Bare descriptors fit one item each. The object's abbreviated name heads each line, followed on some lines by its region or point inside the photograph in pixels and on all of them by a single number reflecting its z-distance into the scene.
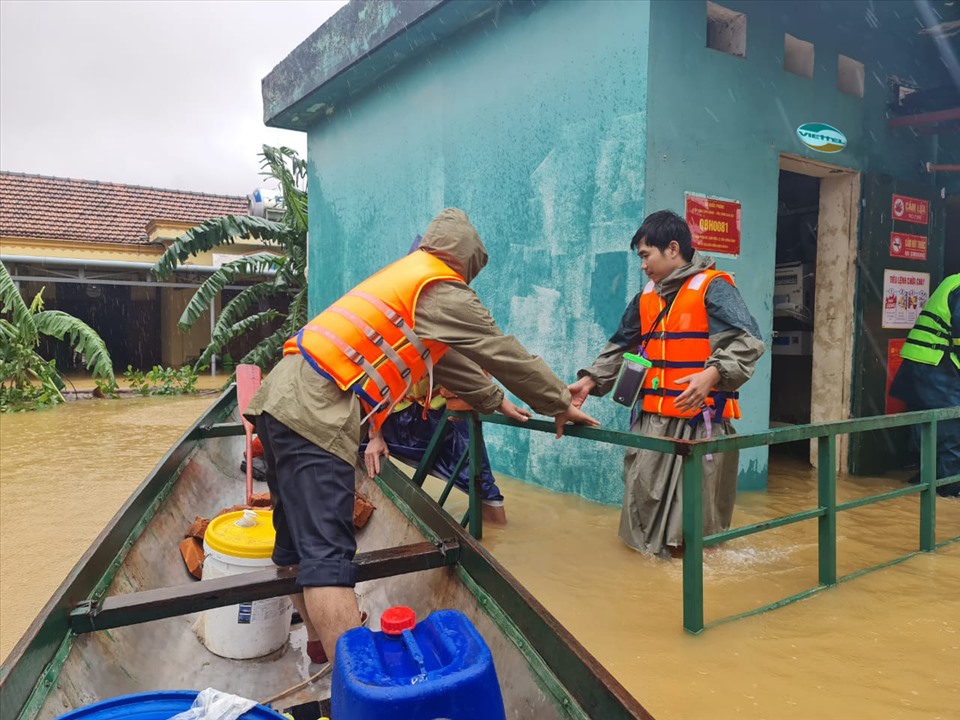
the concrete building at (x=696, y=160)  4.30
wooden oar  3.90
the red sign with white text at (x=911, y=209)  5.25
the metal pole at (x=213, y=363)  14.37
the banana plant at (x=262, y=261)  9.72
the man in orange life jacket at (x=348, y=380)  1.98
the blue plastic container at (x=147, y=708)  1.25
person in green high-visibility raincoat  4.72
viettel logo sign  4.77
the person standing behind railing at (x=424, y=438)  3.95
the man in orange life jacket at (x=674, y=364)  3.15
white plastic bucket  2.40
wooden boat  1.52
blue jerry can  1.26
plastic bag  1.23
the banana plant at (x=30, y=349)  10.52
